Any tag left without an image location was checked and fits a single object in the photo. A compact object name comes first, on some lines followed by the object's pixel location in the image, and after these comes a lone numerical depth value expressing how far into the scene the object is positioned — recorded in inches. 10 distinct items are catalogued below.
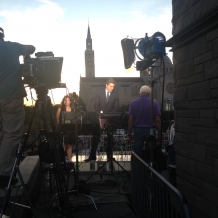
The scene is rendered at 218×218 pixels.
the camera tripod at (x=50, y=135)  102.2
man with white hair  167.9
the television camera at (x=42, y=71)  98.6
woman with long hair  183.3
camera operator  106.3
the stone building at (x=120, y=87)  3035.9
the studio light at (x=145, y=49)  123.1
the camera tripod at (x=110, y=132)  171.6
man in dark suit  205.5
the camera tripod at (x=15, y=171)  82.3
